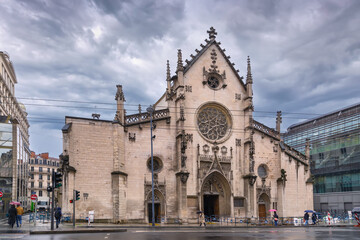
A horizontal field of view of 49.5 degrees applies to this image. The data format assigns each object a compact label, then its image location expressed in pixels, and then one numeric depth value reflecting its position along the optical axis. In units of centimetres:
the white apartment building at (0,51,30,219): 4350
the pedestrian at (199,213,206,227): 3370
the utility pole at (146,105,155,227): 3573
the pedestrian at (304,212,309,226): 3797
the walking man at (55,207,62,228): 2743
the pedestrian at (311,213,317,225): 3878
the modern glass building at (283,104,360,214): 5612
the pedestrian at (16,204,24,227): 2819
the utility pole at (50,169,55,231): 2419
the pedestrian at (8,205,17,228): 2638
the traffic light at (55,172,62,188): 2516
